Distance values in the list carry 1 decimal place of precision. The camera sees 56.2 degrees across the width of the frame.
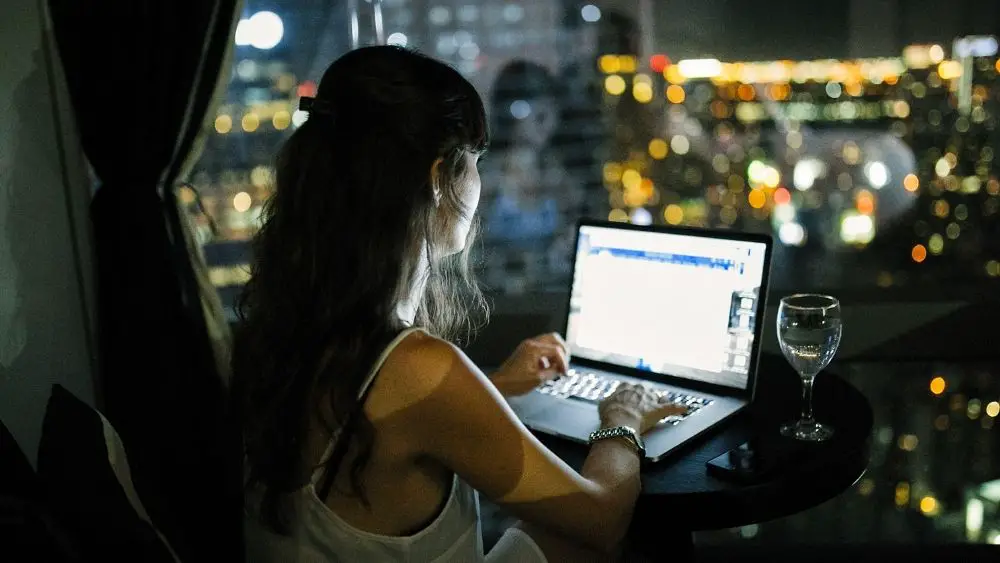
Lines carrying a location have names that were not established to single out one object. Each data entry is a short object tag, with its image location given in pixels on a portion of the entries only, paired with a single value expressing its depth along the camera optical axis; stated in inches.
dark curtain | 79.4
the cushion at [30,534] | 33.4
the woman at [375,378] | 44.6
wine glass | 55.0
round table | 48.5
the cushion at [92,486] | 36.8
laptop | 60.0
